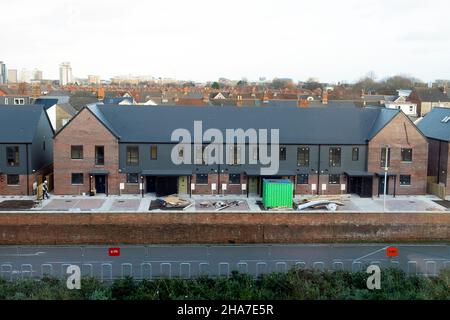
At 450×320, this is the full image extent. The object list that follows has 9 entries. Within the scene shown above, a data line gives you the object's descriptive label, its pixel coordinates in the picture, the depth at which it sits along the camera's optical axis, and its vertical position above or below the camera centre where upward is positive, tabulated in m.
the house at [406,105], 75.94 +0.82
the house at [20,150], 34.47 -2.91
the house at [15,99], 65.88 +0.71
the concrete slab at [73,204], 31.22 -5.90
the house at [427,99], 78.19 +1.84
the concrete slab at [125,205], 31.30 -5.89
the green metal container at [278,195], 31.66 -5.09
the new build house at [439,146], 36.25 -2.46
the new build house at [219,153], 34.69 -2.99
